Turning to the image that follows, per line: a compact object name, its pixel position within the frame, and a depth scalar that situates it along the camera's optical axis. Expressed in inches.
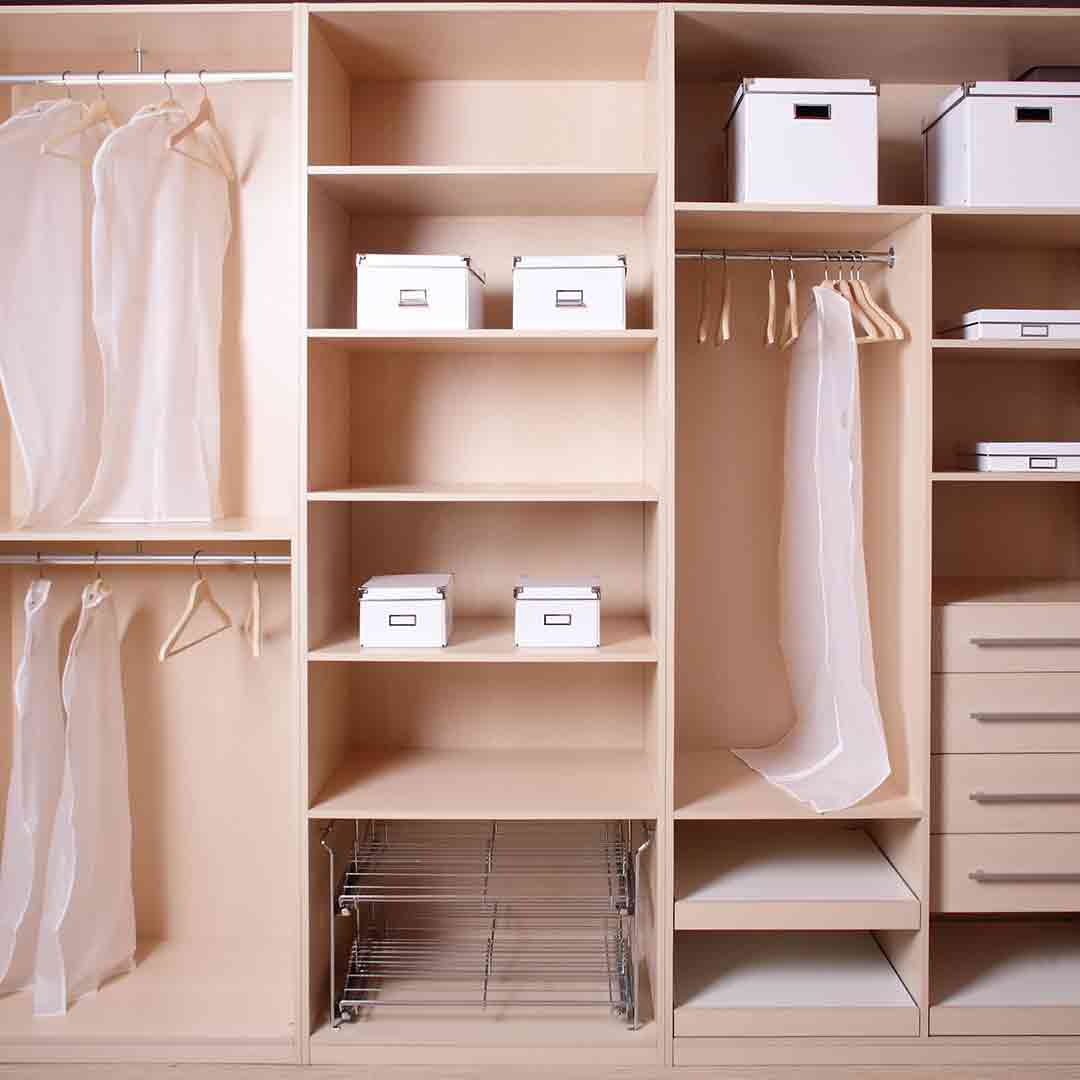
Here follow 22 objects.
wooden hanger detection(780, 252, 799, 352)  98.7
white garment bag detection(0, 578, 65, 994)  103.1
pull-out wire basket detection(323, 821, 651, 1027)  102.6
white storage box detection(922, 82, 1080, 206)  96.0
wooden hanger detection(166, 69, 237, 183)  101.9
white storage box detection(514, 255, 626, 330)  98.7
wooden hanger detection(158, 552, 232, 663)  103.2
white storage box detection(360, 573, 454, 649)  98.6
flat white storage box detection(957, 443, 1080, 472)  97.0
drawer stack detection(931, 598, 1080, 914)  96.8
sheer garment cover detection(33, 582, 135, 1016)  101.8
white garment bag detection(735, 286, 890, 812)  96.5
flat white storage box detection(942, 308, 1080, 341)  96.1
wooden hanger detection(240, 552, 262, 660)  106.7
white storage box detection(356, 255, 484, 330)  98.0
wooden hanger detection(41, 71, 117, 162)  101.5
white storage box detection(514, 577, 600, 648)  99.5
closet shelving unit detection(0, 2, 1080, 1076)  96.3
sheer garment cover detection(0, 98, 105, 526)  100.7
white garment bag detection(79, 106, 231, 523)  102.0
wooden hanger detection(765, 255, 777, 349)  100.2
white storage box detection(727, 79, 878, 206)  96.3
